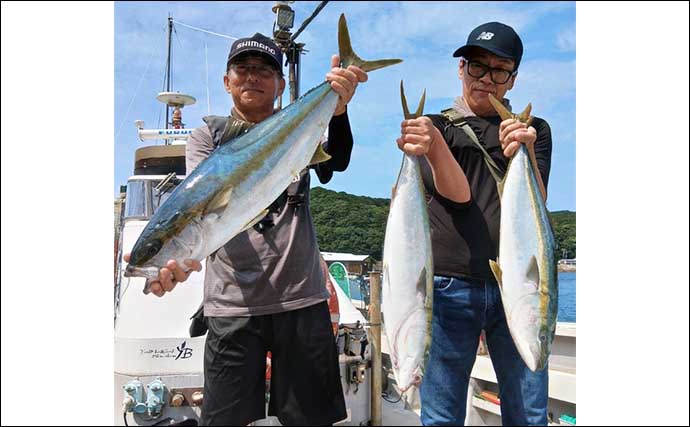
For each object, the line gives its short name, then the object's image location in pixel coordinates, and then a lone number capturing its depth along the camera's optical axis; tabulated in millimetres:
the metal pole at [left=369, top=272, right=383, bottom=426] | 3486
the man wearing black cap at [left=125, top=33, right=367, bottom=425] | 1808
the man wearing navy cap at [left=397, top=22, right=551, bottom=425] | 1810
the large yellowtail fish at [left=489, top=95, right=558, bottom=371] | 1604
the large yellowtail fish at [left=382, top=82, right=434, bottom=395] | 1595
